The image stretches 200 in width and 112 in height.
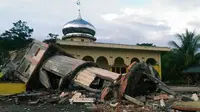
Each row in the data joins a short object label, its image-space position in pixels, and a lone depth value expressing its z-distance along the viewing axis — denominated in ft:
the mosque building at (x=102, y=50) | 86.02
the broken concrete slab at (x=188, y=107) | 19.62
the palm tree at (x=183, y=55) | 98.32
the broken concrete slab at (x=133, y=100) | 30.14
